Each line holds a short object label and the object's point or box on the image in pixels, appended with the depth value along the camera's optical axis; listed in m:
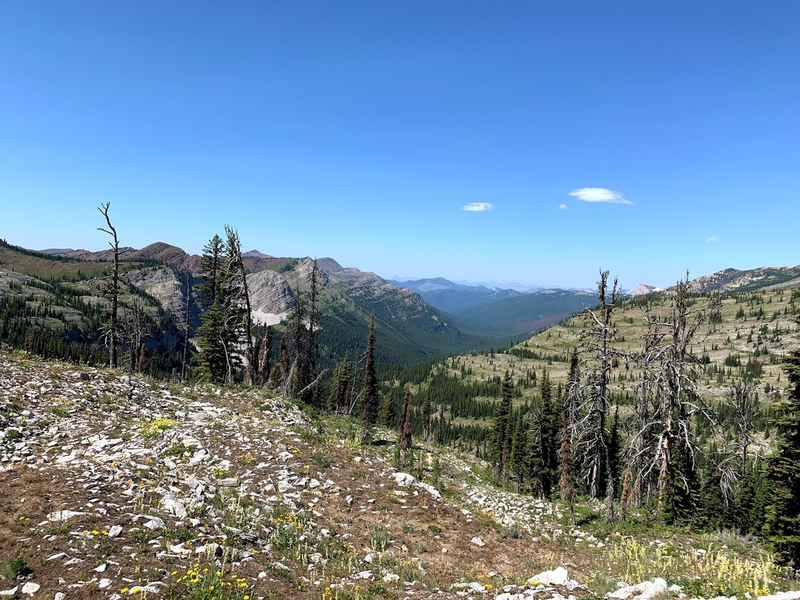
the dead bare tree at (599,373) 22.73
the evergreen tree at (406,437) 38.58
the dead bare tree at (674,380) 22.20
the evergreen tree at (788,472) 20.50
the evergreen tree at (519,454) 72.88
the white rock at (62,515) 10.96
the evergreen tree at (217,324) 46.75
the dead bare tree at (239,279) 37.09
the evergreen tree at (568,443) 22.89
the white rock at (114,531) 10.67
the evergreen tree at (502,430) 75.88
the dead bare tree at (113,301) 36.00
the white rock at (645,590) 8.91
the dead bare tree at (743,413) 38.78
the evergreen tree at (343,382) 78.41
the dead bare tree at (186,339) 50.38
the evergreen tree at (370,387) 57.74
